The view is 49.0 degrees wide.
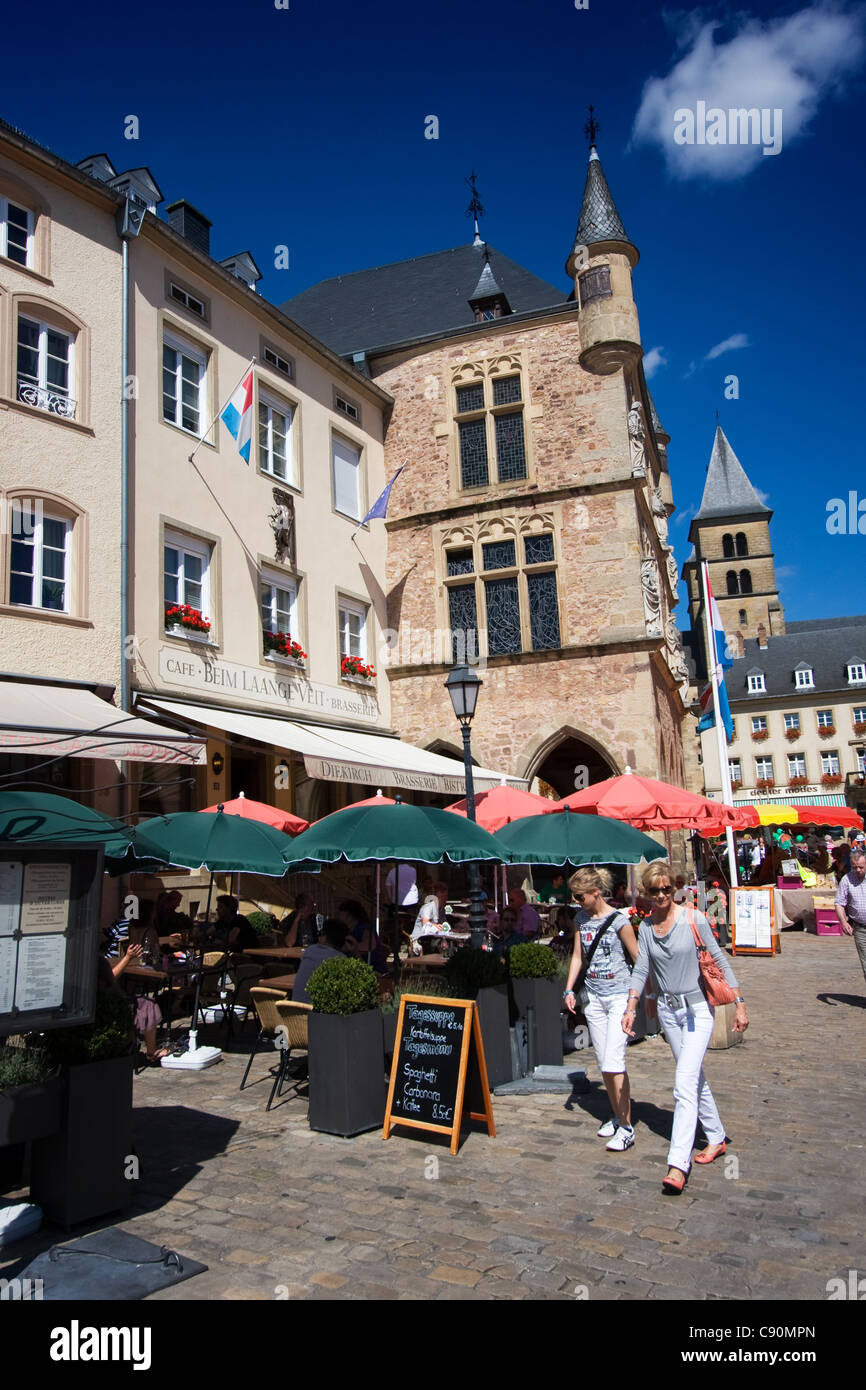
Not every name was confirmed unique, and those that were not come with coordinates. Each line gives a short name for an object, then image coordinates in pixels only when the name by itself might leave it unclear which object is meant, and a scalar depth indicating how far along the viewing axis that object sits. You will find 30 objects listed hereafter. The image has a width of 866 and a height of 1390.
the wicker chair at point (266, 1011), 6.86
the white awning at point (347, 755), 13.16
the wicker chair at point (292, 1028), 6.64
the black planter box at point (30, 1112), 4.30
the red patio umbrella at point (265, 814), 11.34
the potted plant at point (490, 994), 6.96
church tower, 77.62
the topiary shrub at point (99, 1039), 4.61
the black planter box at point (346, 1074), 5.95
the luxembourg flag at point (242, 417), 14.59
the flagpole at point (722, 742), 16.91
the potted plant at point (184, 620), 14.04
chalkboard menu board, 5.77
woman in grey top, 5.04
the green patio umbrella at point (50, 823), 4.68
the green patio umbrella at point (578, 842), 8.80
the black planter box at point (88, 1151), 4.50
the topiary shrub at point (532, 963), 7.55
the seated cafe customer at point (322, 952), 6.92
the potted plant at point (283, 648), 16.45
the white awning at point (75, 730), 9.75
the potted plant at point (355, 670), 18.80
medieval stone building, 18.88
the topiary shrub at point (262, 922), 13.23
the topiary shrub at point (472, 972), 6.99
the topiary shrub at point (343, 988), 6.02
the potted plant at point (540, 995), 7.51
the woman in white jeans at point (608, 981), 5.62
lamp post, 9.23
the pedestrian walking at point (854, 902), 9.36
